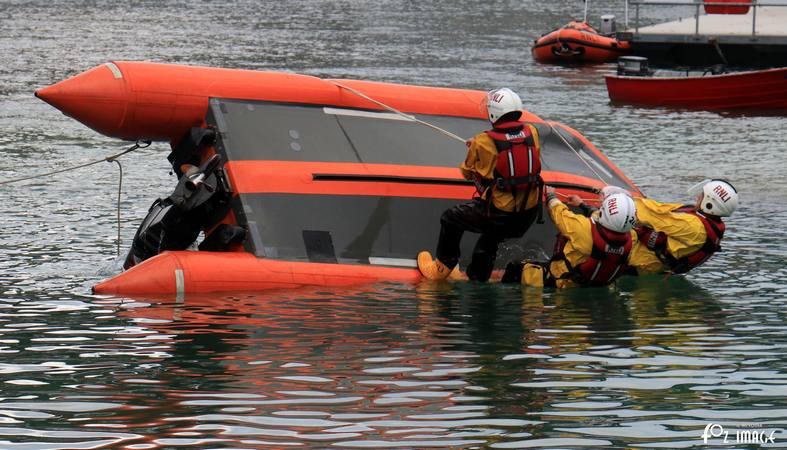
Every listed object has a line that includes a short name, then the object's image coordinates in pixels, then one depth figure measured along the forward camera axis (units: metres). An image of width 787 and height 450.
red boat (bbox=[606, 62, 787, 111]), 43.91
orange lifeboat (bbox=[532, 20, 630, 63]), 60.81
